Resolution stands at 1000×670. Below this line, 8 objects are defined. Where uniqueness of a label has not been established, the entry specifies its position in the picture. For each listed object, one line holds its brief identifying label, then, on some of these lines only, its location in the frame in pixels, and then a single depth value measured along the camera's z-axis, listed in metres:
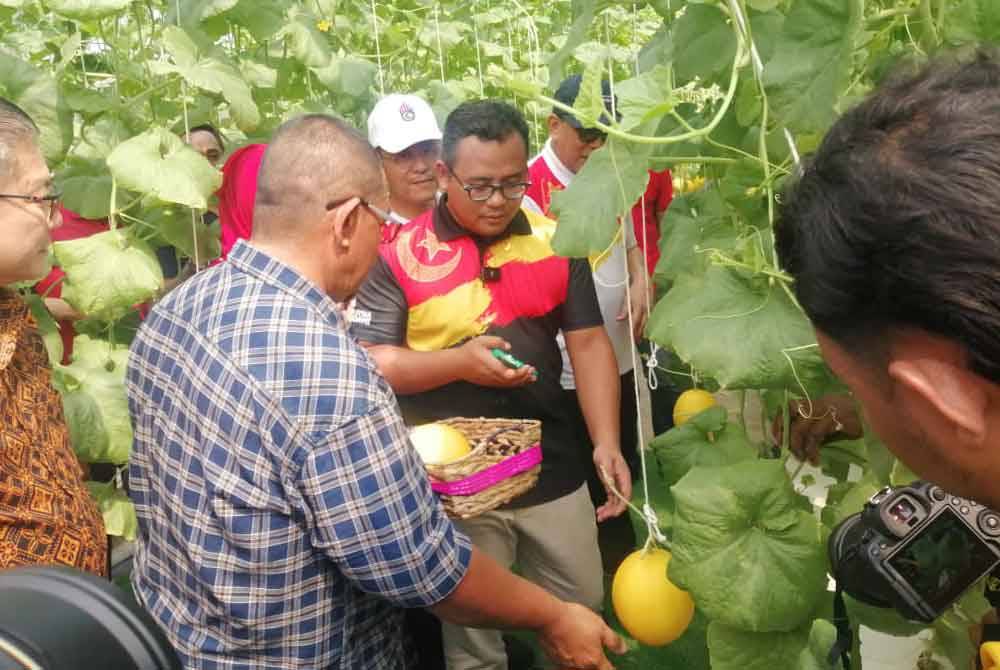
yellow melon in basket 1.72
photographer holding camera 0.60
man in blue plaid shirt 1.23
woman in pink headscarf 2.13
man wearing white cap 2.60
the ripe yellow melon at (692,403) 1.98
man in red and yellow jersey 2.05
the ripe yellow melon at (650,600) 1.63
